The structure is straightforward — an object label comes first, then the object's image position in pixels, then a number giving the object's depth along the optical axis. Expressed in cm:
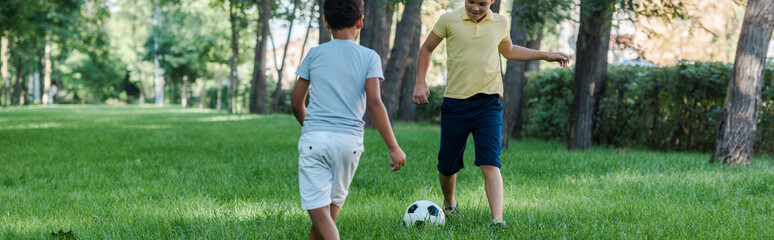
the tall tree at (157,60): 5034
